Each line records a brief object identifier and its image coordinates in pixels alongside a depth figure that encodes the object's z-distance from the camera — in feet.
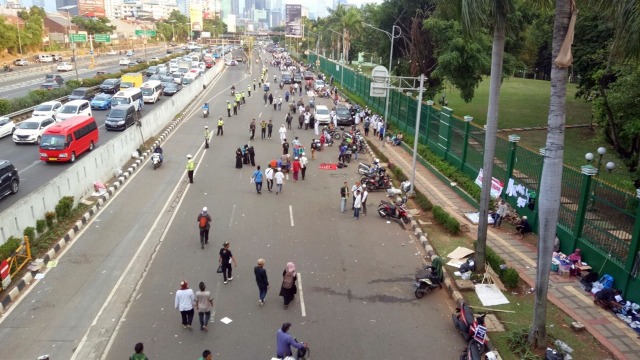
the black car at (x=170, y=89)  168.14
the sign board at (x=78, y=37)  207.00
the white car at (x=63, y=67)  224.74
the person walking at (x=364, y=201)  61.52
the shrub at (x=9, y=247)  42.96
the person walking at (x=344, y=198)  61.93
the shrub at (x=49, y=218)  53.31
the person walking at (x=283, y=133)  92.35
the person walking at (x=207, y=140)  96.52
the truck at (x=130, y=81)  160.66
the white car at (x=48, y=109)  107.45
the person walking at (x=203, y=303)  35.78
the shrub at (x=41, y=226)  51.31
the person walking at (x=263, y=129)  105.91
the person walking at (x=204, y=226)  50.24
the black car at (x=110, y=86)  157.69
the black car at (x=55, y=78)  159.59
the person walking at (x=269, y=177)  70.54
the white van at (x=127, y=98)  125.80
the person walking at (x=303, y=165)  77.82
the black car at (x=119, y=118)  107.34
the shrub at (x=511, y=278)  42.70
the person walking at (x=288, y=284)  38.99
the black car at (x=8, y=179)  62.90
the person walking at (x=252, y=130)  103.86
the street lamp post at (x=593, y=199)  45.58
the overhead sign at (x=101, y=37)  270.05
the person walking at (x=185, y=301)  35.55
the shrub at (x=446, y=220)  55.77
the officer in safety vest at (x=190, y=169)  72.69
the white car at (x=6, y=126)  99.25
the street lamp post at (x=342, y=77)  211.82
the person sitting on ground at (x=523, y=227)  54.80
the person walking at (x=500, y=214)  57.11
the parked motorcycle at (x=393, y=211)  60.85
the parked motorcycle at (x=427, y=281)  42.47
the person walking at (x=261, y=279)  38.68
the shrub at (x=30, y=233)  49.03
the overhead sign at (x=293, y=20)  376.48
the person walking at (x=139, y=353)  28.37
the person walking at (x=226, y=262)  42.52
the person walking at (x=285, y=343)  30.83
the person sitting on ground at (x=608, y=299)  39.14
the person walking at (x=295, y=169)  77.41
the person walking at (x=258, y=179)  69.05
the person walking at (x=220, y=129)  108.06
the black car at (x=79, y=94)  138.41
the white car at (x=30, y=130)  93.09
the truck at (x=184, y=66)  232.59
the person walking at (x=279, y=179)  70.08
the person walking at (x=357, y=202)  60.80
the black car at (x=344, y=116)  124.98
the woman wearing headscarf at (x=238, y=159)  83.18
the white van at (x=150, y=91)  150.51
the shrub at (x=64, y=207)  55.72
